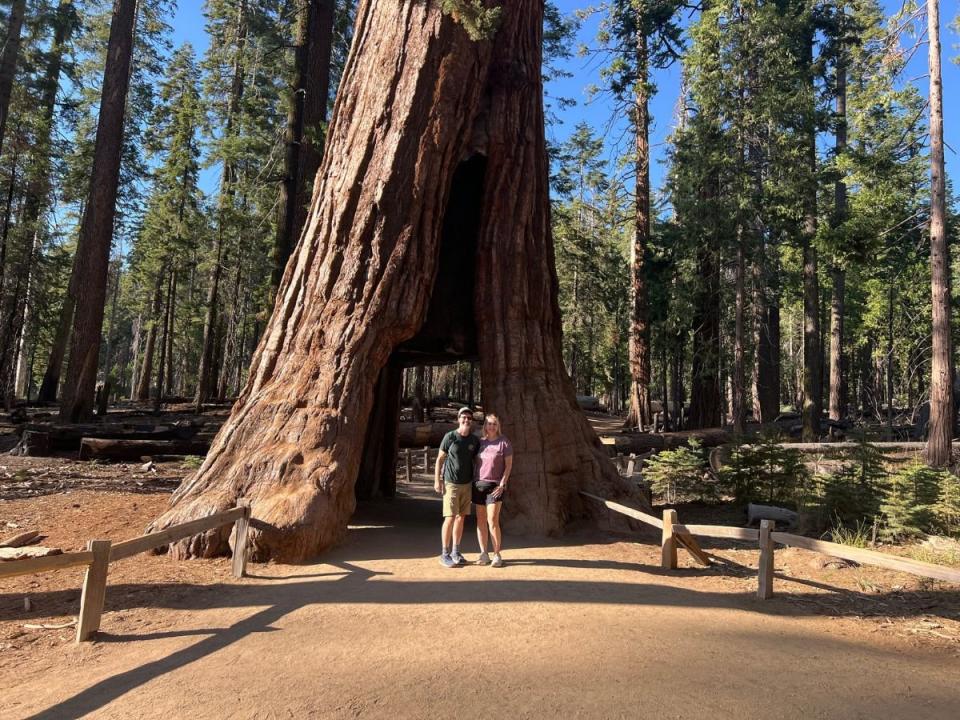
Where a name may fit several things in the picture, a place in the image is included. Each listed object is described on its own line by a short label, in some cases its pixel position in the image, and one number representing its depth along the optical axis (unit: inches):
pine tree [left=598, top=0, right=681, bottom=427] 830.5
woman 269.9
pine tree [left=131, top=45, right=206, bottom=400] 995.3
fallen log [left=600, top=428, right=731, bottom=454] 681.0
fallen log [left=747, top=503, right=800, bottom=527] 384.2
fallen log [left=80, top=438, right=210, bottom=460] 505.7
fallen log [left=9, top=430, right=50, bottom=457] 506.3
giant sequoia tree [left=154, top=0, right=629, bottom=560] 292.4
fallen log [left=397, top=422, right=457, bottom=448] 802.8
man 271.6
